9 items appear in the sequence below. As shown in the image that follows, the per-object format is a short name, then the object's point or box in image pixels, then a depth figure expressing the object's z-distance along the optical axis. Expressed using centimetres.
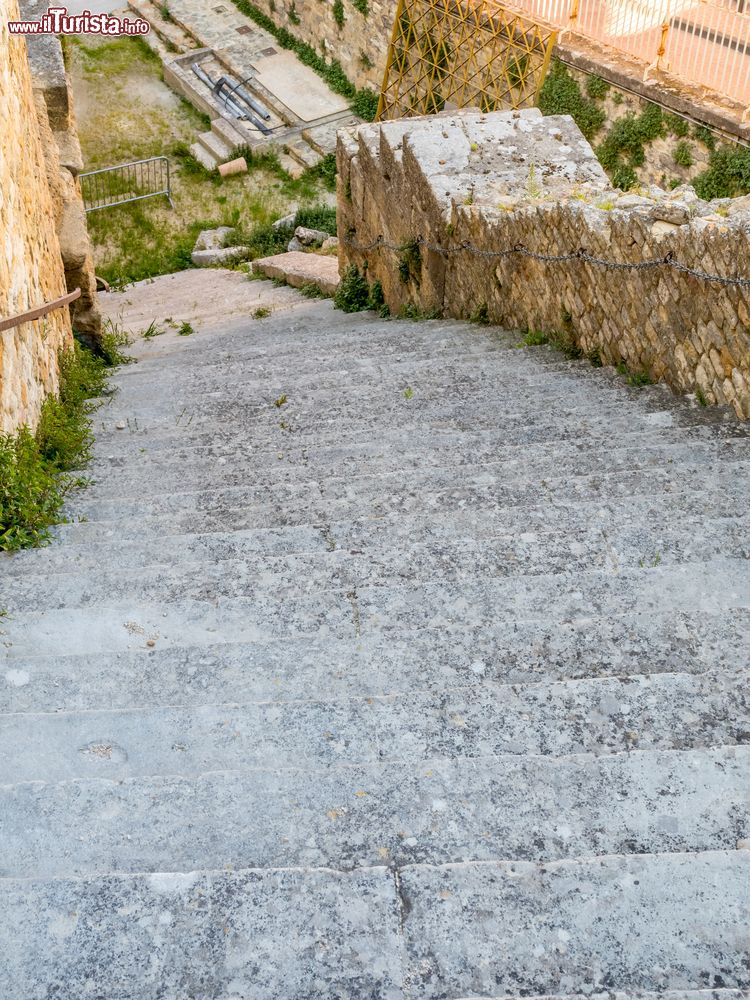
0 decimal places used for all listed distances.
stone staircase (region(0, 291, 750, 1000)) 203
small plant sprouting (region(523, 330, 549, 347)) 599
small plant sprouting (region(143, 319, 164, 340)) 848
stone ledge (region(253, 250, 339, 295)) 988
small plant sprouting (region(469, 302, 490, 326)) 679
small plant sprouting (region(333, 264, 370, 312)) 894
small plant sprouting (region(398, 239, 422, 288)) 751
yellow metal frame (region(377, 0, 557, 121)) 1155
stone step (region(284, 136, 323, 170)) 1388
